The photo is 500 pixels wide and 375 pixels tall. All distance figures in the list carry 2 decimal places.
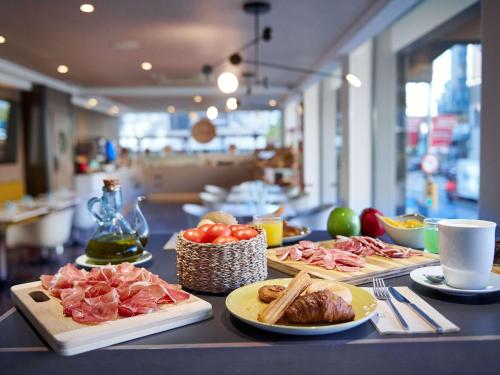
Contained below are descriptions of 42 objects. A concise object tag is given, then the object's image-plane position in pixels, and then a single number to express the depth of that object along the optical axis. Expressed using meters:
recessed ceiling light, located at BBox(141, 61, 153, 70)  7.24
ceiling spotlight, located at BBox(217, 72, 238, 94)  2.77
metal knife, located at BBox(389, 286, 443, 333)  1.09
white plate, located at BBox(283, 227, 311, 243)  2.12
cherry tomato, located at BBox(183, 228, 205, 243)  1.46
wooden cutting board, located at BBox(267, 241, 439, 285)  1.48
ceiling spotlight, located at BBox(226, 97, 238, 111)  2.86
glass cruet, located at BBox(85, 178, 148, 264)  1.74
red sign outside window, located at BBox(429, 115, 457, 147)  4.06
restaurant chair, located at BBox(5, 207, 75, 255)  5.43
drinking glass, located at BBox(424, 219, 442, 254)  1.81
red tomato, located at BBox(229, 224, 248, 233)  1.48
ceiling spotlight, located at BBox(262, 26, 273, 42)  4.74
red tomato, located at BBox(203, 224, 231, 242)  1.47
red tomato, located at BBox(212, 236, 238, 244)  1.39
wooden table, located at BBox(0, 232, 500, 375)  0.94
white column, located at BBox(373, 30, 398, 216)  5.37
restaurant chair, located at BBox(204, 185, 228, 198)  7.21
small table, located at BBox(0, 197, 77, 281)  4.91
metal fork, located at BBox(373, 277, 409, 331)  1.14
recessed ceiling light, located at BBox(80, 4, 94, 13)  4.23
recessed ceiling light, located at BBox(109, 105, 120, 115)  13.49
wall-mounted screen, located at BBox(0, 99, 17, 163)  8.00
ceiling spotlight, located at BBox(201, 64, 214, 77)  6.53
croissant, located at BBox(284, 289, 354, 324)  1.08
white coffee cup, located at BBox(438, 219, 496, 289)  1.26
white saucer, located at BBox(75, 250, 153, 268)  1.71
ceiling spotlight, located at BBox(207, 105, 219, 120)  3.86
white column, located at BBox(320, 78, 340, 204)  8.73
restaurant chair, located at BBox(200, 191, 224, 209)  5.23
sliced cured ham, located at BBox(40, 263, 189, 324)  1.14
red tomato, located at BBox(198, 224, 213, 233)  1.49
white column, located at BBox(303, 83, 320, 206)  9.29
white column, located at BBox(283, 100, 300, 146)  11.90
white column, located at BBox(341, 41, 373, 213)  5.60
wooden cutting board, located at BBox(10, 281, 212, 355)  1.02
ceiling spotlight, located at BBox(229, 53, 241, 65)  4.97
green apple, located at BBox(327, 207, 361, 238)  2.11
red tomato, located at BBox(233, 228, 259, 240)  1.45
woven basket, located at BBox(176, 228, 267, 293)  1.36
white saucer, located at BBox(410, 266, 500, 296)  1.29
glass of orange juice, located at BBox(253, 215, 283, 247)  1.96
